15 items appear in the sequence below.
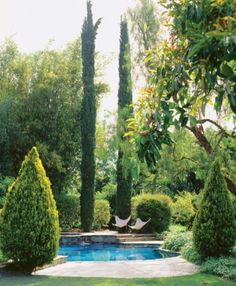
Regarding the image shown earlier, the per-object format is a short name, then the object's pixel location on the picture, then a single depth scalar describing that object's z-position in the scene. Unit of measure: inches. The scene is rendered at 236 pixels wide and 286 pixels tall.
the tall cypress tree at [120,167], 799.7
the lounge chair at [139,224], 714.8
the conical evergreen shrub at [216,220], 366.6
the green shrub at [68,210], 784.3
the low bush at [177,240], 493.6
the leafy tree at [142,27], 562.6
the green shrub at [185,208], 568.7
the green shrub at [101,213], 824.9
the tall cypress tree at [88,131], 788.6
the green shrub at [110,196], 907.7
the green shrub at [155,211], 724.0
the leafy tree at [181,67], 96.7
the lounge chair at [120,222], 748.0
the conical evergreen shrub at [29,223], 322.0
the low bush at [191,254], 379.9
